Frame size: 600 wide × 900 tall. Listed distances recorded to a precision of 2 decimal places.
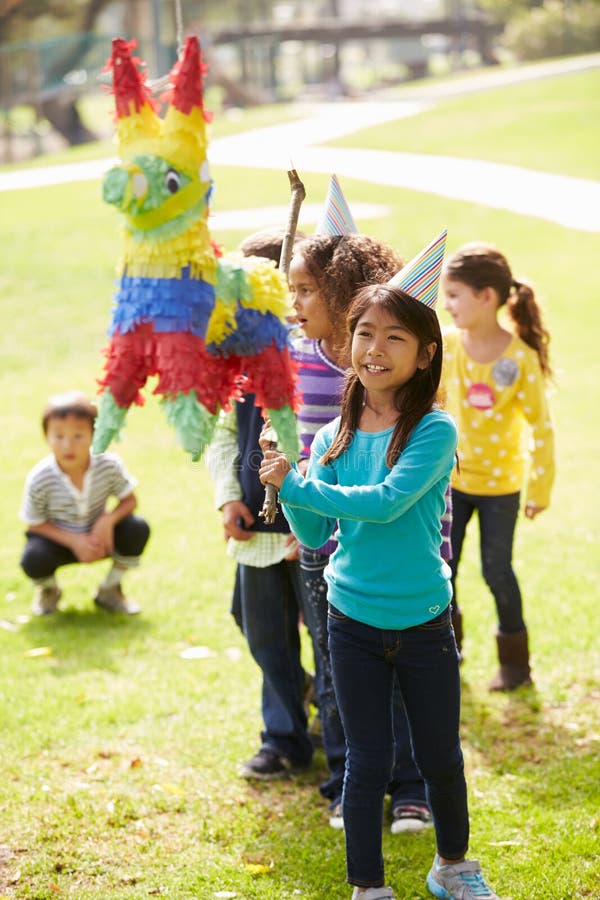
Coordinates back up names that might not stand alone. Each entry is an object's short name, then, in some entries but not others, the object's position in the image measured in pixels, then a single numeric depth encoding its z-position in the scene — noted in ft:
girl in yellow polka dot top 21.52
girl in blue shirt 13.52
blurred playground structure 118.71
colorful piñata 13.00
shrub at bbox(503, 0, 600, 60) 177.79
